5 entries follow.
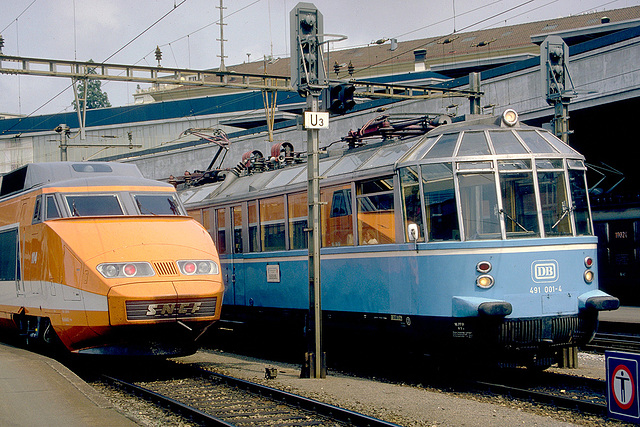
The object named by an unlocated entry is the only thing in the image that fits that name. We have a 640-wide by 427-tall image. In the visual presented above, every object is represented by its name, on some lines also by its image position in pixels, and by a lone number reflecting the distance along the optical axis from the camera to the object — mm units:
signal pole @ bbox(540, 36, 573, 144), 13070
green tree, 99688
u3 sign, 11164
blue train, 9953
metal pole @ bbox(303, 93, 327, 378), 11219
